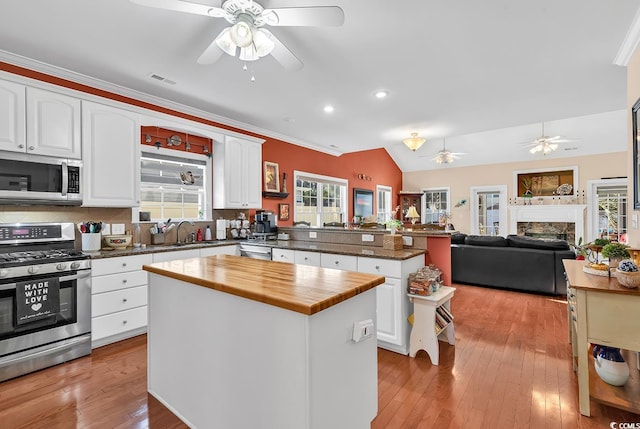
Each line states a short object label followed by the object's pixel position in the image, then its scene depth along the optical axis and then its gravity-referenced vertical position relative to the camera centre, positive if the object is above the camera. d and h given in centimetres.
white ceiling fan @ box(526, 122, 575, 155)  614 +146
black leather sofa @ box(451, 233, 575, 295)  448 -76
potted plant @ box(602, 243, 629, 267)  204 -26
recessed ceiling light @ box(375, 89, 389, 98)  350 +142
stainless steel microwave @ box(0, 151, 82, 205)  258 +33
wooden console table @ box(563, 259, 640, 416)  175 -66
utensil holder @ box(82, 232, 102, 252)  309 -27
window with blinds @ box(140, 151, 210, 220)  382 +41
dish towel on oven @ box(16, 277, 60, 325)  239 -68
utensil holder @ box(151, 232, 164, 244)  378 -28
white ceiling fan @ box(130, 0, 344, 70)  172 +118
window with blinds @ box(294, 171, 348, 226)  600 +35
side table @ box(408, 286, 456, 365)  259 -95
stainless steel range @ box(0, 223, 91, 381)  237 -70
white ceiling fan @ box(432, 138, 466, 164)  720 +138
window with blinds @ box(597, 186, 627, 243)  743 +11
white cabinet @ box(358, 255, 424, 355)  271 -80
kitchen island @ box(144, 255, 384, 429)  126 -63
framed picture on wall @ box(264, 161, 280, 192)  513 +65
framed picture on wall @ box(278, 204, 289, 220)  547 +6
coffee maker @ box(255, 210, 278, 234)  460 -12
